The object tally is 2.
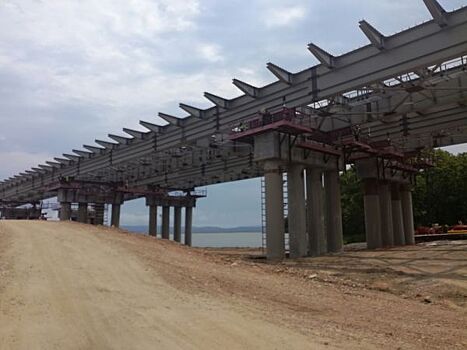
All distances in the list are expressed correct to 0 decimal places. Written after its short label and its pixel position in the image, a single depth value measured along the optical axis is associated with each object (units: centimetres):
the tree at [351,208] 5488
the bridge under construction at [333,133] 1853
